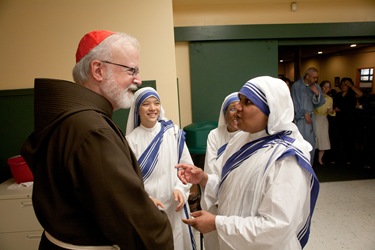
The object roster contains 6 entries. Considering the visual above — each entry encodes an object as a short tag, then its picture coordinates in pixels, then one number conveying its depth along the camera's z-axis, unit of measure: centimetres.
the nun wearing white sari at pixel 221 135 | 180
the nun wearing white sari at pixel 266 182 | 89
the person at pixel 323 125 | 389
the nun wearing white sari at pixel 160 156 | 160
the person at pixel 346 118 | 429
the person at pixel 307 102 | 353
